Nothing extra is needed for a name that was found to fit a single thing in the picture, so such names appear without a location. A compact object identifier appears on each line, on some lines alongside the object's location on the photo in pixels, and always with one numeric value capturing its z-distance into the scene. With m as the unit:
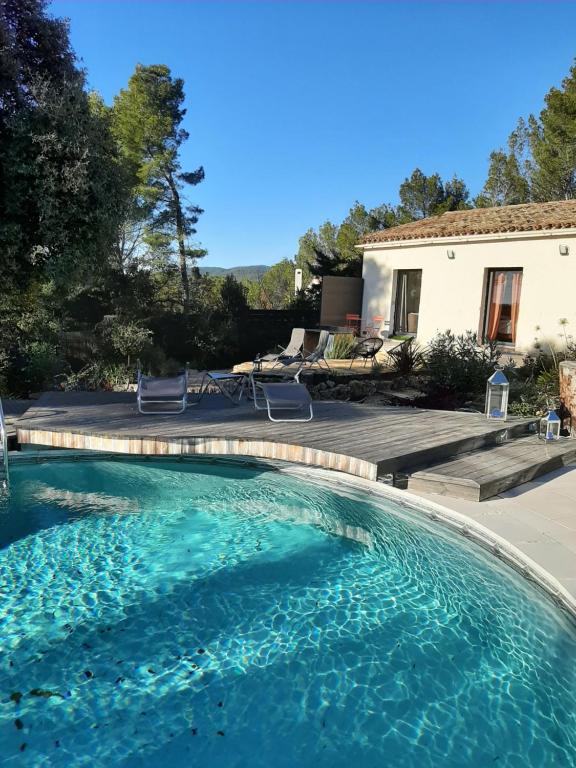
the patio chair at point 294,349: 13.00
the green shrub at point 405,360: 12.79
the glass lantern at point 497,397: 8.54
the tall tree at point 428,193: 32.84
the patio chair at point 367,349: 13.86
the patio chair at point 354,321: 17.84
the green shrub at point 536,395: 9.32
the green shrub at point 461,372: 10.90
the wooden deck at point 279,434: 6.77
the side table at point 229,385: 10.05
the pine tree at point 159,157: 24.02
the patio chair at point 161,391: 8.77
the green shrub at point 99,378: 12.15
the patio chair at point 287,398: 8.41
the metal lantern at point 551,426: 8.06
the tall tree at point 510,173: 29.86
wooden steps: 6.08
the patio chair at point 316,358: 11.69
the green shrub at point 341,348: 14.87
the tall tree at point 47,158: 7.45
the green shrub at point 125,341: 14.70
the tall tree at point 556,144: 23.27
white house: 13.38
